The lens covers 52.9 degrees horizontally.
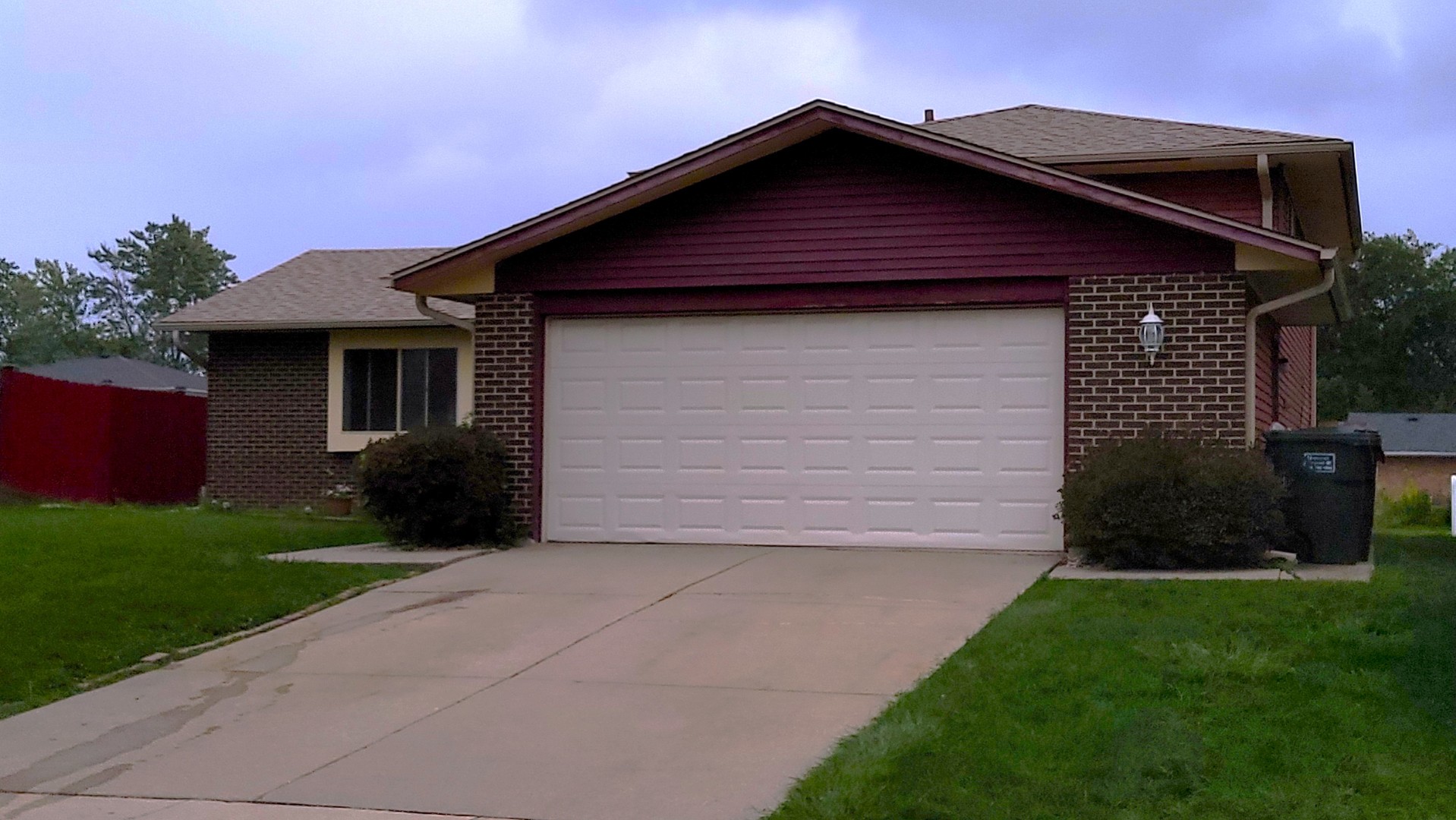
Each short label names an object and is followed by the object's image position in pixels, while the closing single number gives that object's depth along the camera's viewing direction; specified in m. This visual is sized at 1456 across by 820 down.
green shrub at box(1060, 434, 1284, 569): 10.74
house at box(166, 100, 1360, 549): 12.45
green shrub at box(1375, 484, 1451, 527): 24.72
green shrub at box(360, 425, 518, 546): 13.20
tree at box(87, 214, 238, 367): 79.94
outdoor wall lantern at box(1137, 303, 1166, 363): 12.25
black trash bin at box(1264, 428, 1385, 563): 11.27
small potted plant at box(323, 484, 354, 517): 19.89
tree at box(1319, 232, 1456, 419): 66.75
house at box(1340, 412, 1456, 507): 48.03
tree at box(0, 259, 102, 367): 72.44
